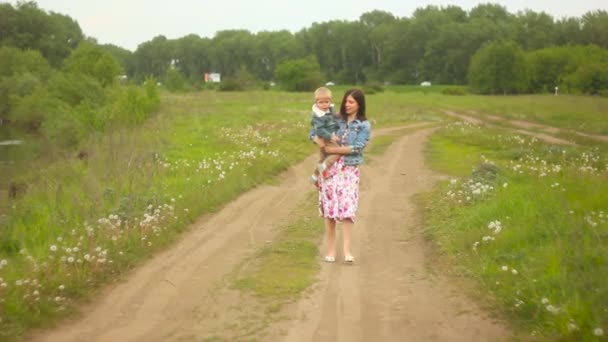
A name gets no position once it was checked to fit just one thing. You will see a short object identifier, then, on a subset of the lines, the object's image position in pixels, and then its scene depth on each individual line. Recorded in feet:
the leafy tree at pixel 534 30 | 328.17
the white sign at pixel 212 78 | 486.18
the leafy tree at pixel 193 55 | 599.16
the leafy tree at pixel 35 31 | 263.70
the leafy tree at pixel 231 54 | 572.92
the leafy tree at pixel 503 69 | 286.25
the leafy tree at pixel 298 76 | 371.97
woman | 29.19
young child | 28.84
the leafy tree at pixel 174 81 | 299.99
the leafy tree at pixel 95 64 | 179.42
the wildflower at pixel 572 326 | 18.47
